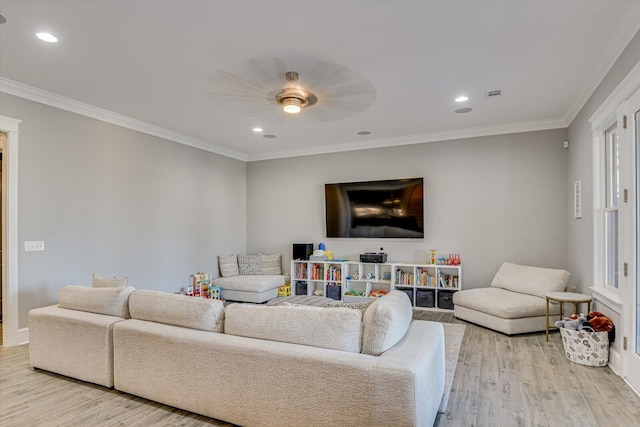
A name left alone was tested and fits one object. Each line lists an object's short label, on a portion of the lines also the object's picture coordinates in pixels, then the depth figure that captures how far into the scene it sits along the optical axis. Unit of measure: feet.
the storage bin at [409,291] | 18.95
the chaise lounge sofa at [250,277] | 19.56
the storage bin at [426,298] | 18.42
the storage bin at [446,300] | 18.08
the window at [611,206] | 11.40
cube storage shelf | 18.31
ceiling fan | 11.10
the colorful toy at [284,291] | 21.11
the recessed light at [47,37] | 9.15
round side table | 12.32
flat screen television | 19.35
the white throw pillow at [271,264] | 22.30
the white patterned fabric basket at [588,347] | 10.82
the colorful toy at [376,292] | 19.42
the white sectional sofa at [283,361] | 6.16
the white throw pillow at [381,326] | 6.76
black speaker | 21.47
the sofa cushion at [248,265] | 21.99
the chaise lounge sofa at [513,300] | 14.08
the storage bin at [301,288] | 21.43
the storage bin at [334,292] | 20.34
